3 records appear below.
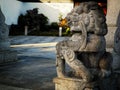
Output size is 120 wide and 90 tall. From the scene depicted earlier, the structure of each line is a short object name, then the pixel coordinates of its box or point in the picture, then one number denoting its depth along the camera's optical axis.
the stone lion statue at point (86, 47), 2.61
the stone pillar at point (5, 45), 5.09
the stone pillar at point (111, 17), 3.69
